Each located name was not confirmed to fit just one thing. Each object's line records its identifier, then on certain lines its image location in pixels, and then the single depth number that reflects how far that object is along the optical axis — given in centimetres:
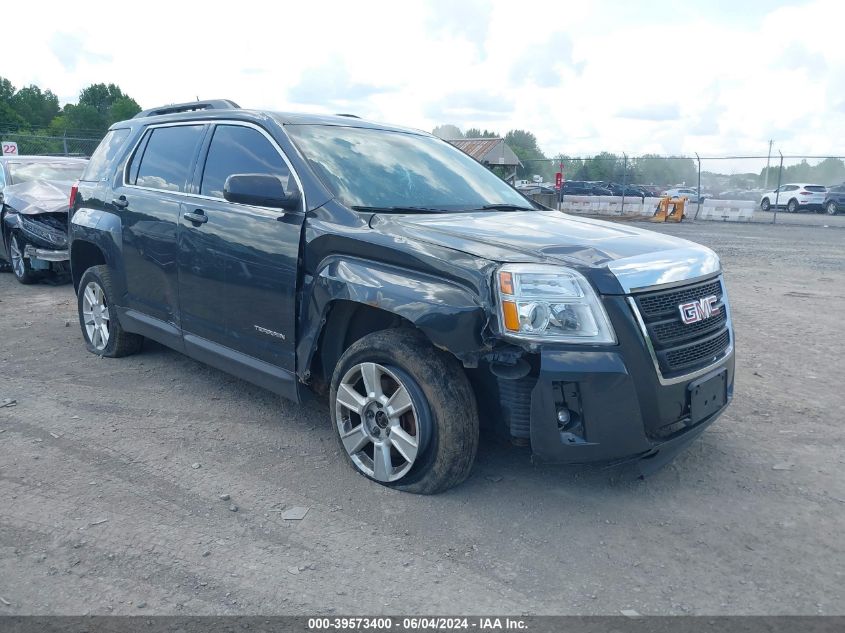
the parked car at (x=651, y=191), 3027
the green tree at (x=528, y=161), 3368
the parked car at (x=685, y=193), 2855
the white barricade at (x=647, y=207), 2578
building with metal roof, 3972
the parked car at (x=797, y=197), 3069
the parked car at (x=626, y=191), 2953
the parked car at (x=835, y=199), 3023
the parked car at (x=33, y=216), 911
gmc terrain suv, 313
